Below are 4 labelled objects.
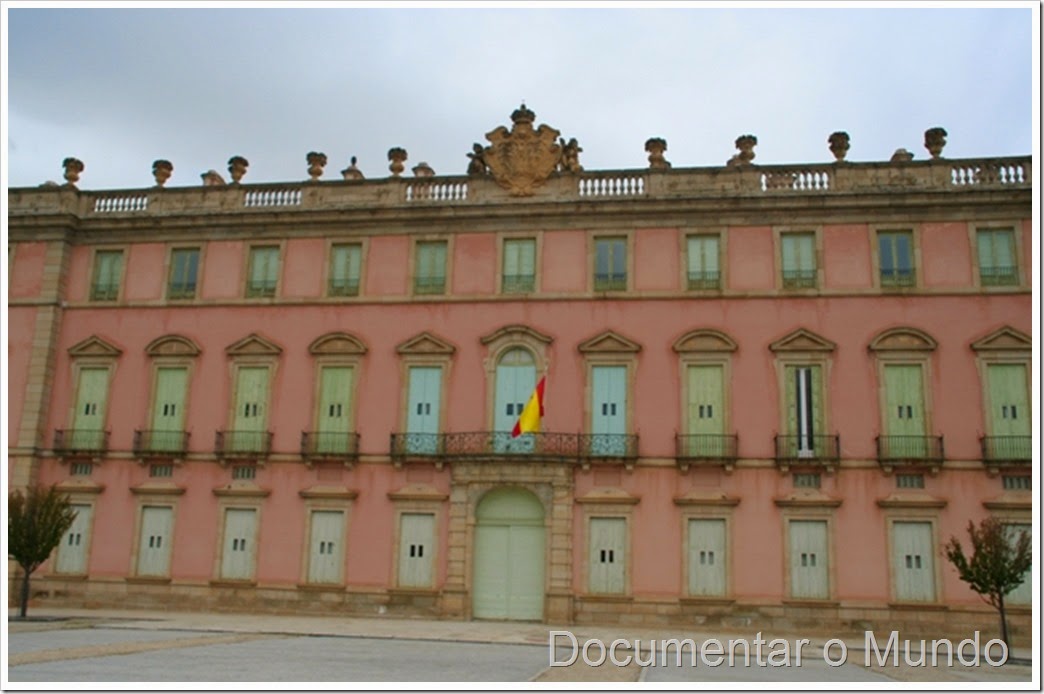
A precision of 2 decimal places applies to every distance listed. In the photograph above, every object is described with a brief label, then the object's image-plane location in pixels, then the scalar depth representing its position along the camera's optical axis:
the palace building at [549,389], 24.58
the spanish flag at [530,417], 24.81
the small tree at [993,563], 19.97
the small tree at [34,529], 23.03
